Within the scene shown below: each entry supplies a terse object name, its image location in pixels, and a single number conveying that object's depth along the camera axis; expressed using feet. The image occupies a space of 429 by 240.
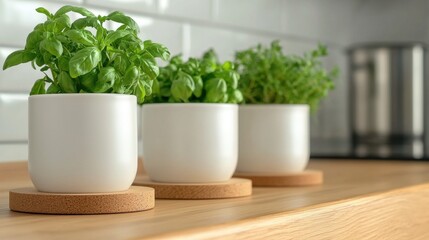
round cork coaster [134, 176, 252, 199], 4.03
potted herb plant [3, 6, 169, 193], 3.36
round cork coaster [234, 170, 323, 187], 4.76
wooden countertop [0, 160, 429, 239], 2.88
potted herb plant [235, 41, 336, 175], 4.92
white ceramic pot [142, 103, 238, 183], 4.14
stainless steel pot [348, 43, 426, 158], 8.40
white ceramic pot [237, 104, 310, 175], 4.92
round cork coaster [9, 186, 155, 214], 3.32
